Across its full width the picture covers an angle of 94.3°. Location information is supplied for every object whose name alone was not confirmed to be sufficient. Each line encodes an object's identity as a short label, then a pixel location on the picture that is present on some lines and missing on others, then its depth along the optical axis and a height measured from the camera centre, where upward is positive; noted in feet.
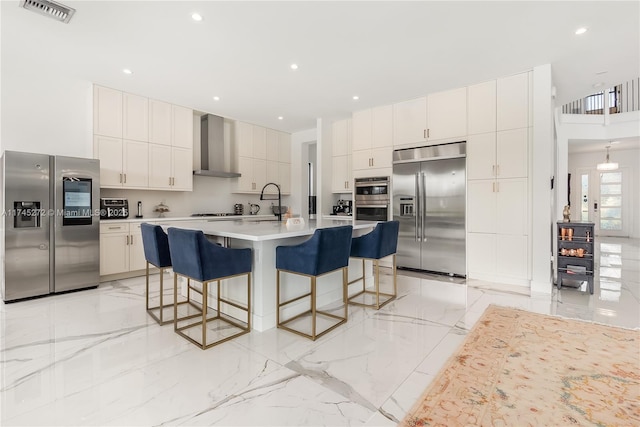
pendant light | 25.96 +4.04
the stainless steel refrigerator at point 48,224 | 10.59 -0.48
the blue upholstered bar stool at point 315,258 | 7.41 -1.20
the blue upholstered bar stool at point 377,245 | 9.67 -1.11
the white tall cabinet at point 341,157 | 18.63 +3.46
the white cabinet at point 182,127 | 15.80 +4.62
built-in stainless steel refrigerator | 13.75 +0.25
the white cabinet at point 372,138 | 15.96 +4.14
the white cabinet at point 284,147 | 21.53 +4.75
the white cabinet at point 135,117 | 14.05 +4.55
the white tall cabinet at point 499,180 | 12.18 +1.35
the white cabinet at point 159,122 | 14.92 +4.59
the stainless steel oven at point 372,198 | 16.08 +0.74
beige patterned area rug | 4.80 -3.27
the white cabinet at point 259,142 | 19.88 +4.71
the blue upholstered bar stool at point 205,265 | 6.82 -1.29
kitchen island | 7.86 -1.62
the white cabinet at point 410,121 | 14.70 +4.61
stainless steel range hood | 17.81 +4.05
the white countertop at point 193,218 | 13.26 -0.36
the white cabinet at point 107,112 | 13.21 +4.55
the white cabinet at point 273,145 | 20.67 +4.72
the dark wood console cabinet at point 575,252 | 11.28 -1.58
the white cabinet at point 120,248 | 12.96 -1.67
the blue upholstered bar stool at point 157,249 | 8.45 -1.08
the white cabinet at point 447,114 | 13.60 +4.60
